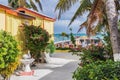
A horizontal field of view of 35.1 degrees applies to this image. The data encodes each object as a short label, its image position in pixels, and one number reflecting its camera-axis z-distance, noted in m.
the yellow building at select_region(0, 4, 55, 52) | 8.71
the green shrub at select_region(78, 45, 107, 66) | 5.95
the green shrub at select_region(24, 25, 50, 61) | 10.57
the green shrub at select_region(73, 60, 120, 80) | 4.09
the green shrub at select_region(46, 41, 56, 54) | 14.18
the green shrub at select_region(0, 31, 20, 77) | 6.56
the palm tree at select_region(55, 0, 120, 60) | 4.94
